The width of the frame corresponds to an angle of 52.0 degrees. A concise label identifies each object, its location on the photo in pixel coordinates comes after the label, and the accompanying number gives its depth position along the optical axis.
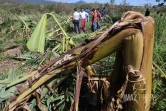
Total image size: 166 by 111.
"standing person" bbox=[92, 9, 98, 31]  7.67
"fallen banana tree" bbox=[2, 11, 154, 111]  1.03
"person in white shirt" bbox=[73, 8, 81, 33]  7.44
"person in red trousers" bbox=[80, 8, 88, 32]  7.82
